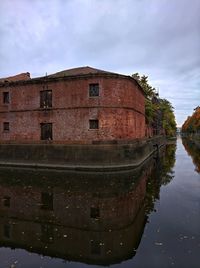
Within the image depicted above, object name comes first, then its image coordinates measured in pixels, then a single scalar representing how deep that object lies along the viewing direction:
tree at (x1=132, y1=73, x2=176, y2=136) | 25.80
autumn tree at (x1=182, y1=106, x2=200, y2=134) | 55.30
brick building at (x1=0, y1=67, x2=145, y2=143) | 15.66
